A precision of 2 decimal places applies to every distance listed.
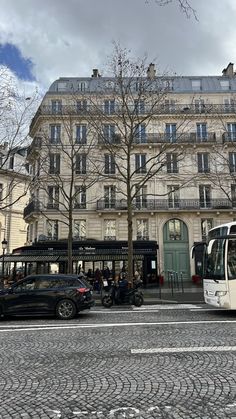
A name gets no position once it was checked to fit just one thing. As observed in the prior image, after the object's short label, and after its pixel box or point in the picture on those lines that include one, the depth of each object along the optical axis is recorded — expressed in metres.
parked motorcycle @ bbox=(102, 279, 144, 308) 15.82
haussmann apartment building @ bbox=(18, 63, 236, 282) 31.56
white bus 11.70
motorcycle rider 15.86
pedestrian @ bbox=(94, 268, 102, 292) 22.62
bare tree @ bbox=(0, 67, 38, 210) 16.77
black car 12.16
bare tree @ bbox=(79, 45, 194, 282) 31.39
